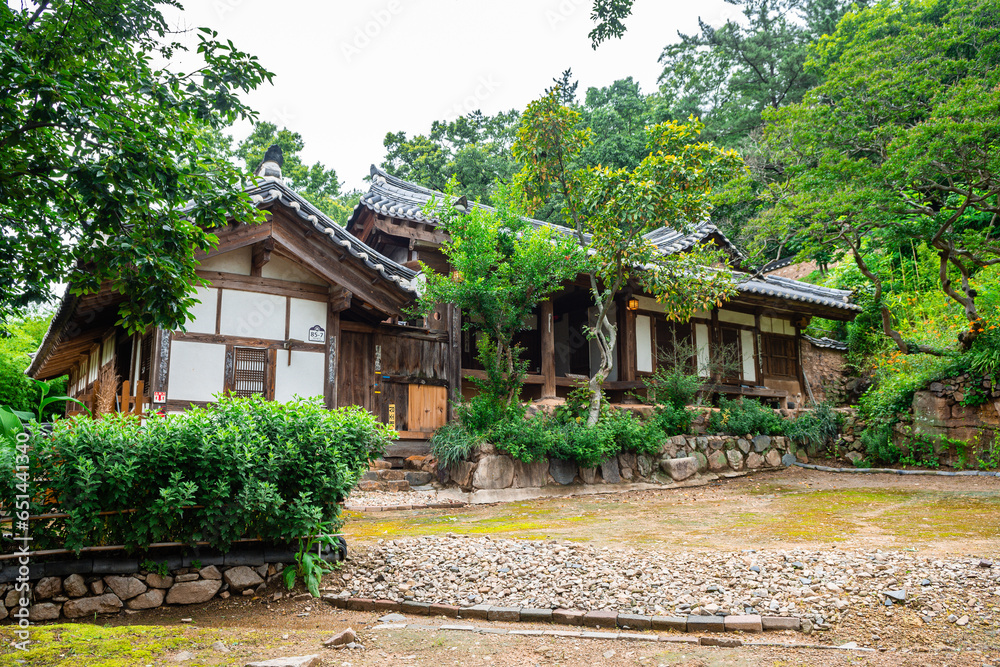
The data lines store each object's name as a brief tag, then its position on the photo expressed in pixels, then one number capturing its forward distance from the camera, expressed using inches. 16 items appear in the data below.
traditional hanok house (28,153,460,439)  453.1
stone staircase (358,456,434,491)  482.3
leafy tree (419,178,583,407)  503.2
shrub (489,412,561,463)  488.7
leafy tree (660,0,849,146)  1211.9
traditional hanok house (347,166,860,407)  612.1
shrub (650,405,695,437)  587.5
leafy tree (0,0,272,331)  199.0
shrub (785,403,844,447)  657.0
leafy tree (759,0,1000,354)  492.1
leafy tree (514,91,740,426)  512.1
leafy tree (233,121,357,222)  1275.8
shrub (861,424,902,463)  605.6
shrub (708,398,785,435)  618.2
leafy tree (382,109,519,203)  1216.2
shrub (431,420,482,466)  493.7
